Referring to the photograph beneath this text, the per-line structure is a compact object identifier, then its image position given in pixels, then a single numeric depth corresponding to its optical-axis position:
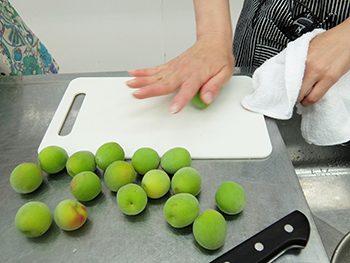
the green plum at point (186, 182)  0.55
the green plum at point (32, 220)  0.50
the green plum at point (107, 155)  0.61
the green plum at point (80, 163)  0.60
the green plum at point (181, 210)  0.50
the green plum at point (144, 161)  0.60
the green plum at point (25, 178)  0.58
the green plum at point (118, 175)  0.56
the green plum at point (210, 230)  0.47
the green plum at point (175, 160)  0.60
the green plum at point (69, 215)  0.51
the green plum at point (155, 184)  0.56
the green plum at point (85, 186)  0.55
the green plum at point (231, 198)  0.53
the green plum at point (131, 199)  0.53
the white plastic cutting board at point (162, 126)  0.71
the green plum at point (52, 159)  0.61
